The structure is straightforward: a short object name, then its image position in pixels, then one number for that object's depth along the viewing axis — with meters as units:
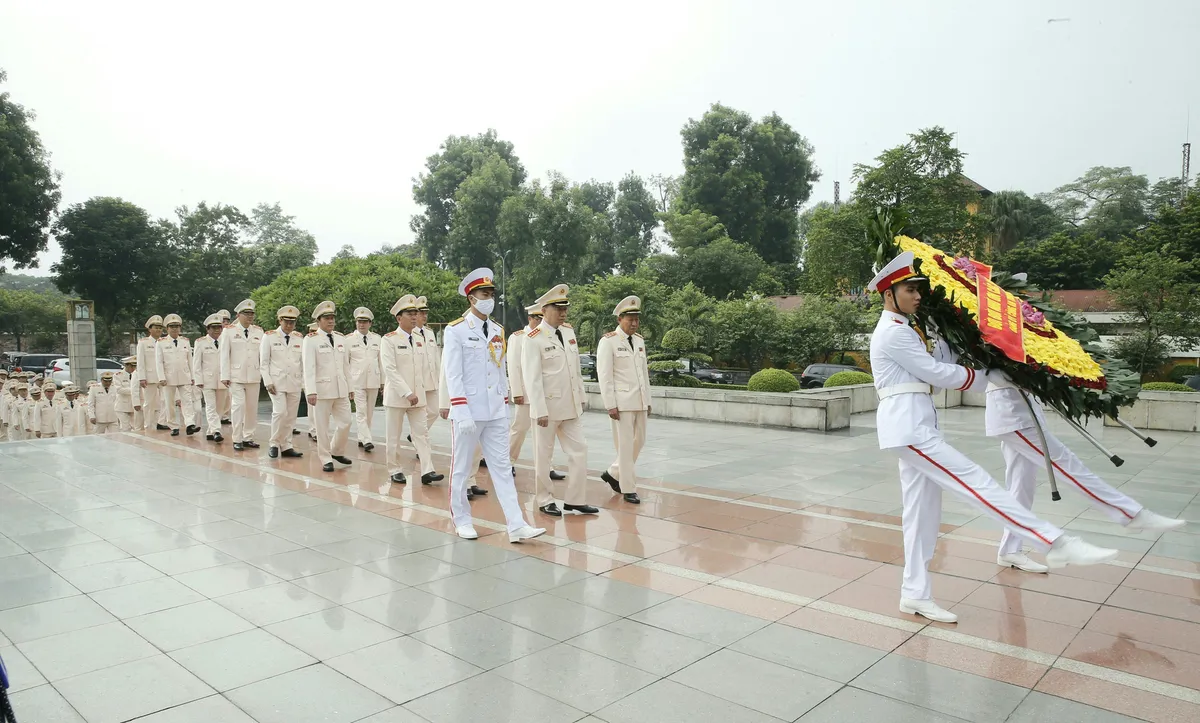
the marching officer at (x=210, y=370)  11.32
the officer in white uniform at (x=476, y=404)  5.54
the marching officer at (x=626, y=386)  6.77
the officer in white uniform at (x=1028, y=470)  4.44
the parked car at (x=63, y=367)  27.53
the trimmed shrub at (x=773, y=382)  13.59
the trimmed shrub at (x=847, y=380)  15.16
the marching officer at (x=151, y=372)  12.52
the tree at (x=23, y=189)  28.11
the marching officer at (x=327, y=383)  8.86
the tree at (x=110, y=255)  34.19
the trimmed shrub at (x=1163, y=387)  12.11
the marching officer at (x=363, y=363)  9.29
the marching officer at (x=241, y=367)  10.23
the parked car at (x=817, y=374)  20.16
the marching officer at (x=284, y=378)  9.62
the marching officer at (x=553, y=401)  6.21
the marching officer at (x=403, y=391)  7.99
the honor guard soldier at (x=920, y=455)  3.86
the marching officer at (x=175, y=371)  12.16
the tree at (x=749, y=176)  46.66
